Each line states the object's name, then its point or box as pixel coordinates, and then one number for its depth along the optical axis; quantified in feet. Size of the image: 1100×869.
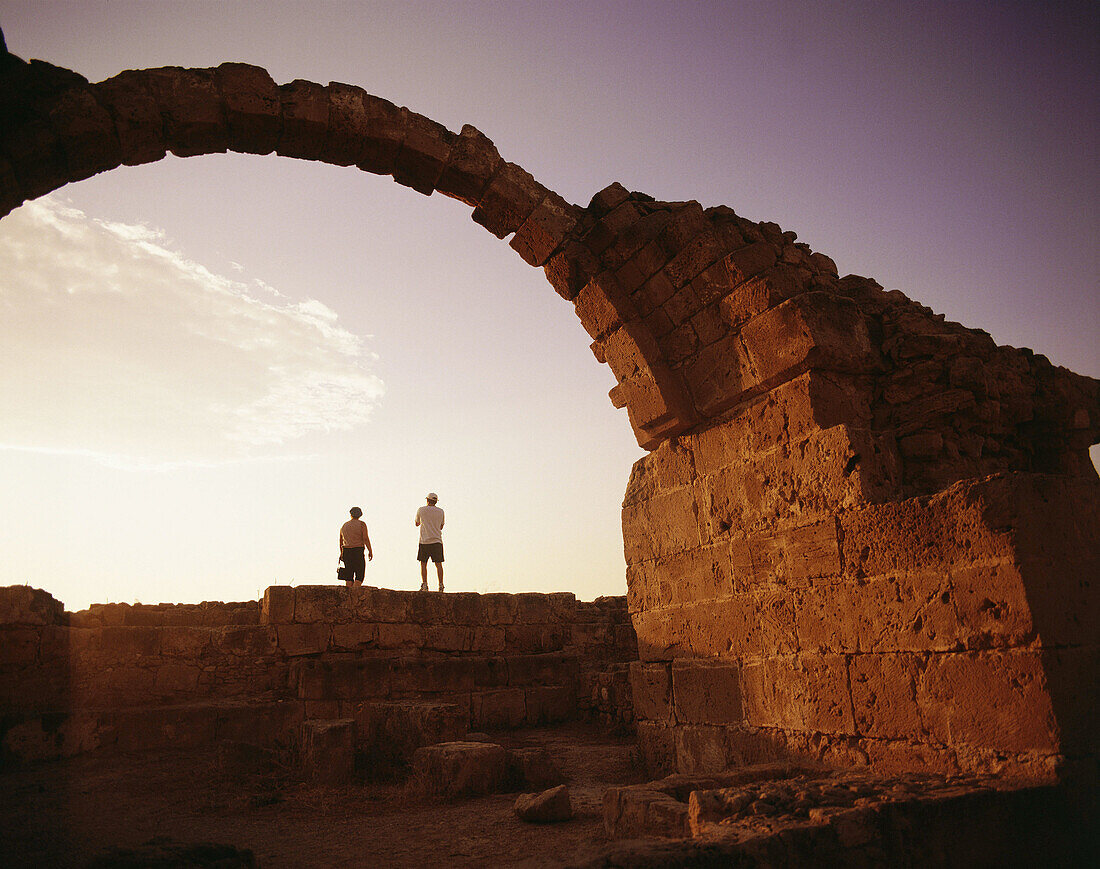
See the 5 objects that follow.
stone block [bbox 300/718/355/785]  17.35
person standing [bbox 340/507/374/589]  33.10
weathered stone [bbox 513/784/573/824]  12.66
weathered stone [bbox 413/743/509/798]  15.72
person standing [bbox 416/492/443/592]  35.12
